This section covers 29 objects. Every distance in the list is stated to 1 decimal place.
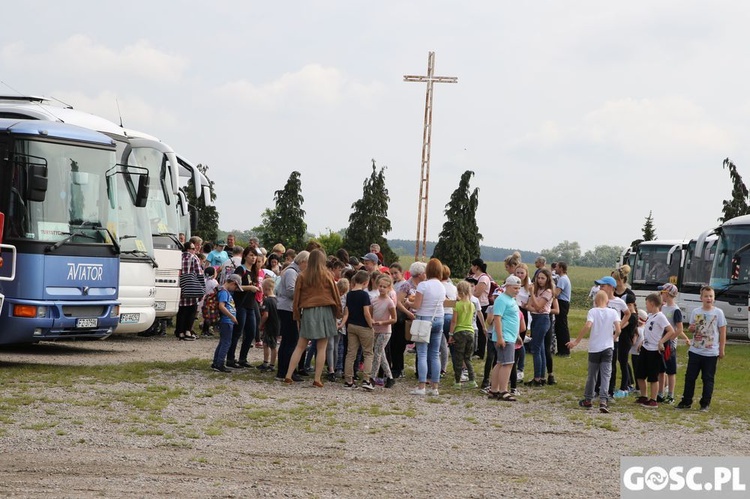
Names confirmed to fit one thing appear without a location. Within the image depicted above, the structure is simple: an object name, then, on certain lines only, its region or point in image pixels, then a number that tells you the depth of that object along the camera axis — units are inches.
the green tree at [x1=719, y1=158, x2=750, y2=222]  2253.9
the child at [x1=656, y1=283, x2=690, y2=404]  599.2
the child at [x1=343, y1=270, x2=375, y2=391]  616.7
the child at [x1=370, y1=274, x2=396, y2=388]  623.2
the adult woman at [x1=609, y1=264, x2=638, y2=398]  618.8
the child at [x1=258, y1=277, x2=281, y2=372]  679.1
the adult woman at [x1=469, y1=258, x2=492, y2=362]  734.5
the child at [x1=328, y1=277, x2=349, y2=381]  649.0
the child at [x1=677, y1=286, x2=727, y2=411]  589.3
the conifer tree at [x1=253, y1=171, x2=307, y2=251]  2714.1
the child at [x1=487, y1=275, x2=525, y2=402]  594.9
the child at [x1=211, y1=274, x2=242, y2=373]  650.2
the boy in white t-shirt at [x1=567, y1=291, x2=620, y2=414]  573.6
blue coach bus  628.7
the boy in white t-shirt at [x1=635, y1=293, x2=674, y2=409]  597.3
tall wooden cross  1766.7
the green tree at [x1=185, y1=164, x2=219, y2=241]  2637.8
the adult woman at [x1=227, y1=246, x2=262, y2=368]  674.2
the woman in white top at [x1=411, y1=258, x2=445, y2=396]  618.2
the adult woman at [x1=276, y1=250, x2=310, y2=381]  638.5
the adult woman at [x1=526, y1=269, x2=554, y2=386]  658.2
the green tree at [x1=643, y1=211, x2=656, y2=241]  2787.9
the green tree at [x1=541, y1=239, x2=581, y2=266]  7436.0
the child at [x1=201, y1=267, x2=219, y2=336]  692.7
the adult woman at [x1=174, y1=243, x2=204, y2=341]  879.1
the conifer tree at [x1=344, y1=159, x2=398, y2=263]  2714.1
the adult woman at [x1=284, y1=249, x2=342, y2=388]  612.7
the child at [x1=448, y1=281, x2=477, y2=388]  636.7
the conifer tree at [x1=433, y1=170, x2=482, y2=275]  2635.3
